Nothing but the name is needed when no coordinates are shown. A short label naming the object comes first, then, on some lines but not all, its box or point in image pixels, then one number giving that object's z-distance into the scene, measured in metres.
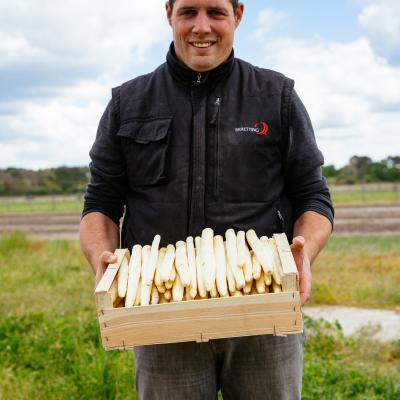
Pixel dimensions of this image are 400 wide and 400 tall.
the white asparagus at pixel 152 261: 2.42
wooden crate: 2.31
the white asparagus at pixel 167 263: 2.38
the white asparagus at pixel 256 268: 2.36
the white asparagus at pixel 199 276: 2.35
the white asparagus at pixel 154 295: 2.37
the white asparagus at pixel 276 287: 2.36
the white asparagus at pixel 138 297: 2.39
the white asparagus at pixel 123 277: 2.41
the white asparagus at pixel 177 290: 2.34
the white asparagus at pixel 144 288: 2.37
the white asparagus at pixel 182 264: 2.38
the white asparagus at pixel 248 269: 2.37
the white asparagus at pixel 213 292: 2.36
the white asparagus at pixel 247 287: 2.38
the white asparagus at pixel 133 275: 2.38
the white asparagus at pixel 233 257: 2.36
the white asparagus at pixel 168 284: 2.38
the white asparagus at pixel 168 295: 2.39
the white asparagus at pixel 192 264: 2.36
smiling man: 2.82
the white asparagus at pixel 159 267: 2.39
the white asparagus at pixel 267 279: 2.37
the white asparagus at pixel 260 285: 2.36
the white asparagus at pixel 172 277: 2.38
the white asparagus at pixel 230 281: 2.37
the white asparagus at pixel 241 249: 2.41
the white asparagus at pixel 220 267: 2.35
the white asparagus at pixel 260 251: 2.38
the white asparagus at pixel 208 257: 2.37
